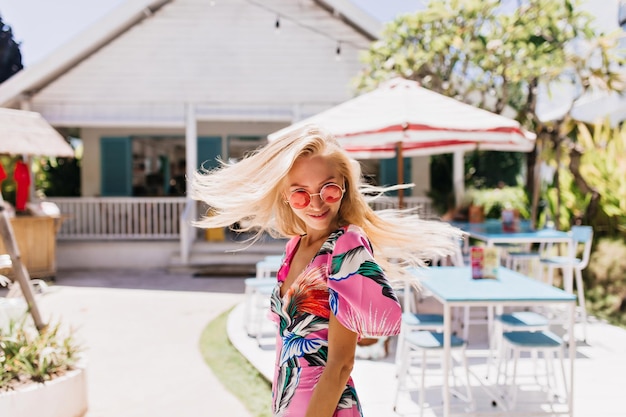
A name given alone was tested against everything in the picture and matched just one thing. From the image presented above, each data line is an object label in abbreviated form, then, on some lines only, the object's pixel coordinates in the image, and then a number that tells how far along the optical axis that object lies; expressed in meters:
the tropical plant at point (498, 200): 10.97
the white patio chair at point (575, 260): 5.86
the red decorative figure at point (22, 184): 9.14
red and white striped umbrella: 4.65
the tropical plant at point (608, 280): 6.62
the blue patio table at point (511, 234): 6.11
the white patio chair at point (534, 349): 3.45
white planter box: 3.24
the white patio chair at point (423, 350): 3.47
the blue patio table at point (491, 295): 3.30
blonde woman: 1.35
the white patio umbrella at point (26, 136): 5.51
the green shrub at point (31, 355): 3.43
